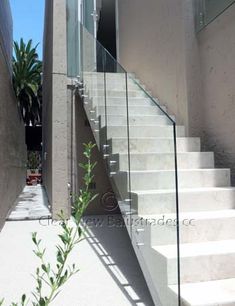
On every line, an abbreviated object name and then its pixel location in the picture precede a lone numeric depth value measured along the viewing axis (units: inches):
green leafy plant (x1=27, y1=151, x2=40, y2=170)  735.9
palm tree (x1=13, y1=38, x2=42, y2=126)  557.5
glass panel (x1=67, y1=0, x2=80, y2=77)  178.7
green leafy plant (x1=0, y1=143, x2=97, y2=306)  35.3
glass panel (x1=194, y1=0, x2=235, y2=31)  115.2
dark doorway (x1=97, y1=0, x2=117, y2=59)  276.9
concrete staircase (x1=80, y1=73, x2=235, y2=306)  72.4
